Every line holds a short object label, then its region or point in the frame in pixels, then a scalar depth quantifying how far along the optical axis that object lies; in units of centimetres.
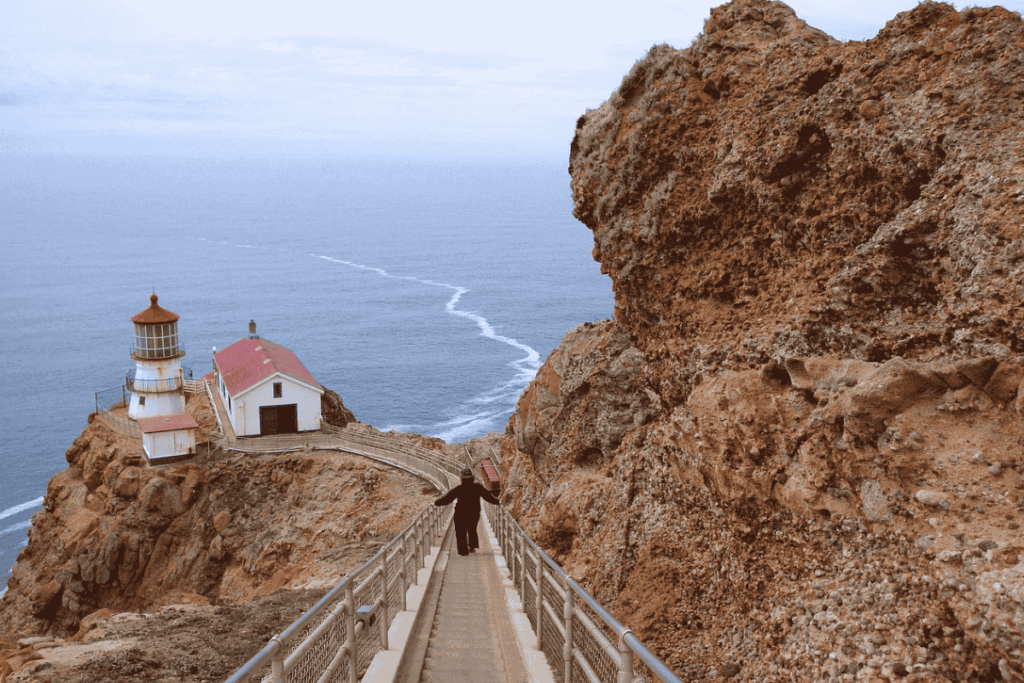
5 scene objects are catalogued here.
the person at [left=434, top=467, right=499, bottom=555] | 1284
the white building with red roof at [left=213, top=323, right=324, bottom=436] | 3938
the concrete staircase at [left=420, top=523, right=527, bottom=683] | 784
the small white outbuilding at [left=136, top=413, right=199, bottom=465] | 3584
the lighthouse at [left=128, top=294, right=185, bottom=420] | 3859
